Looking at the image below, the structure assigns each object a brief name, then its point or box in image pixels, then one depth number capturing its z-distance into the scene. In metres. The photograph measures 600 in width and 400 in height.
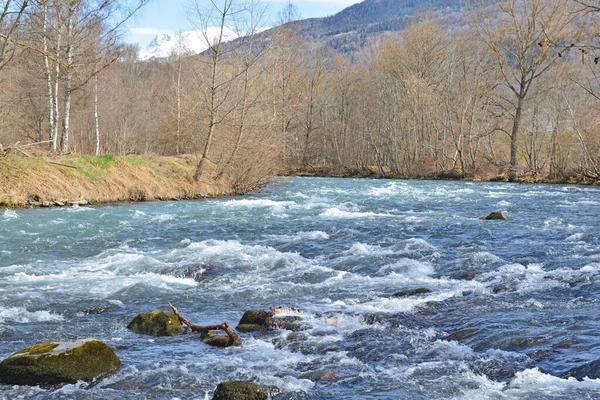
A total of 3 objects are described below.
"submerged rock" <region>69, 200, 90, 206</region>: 21.27
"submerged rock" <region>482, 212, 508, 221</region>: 17.73
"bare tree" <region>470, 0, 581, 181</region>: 37.25
